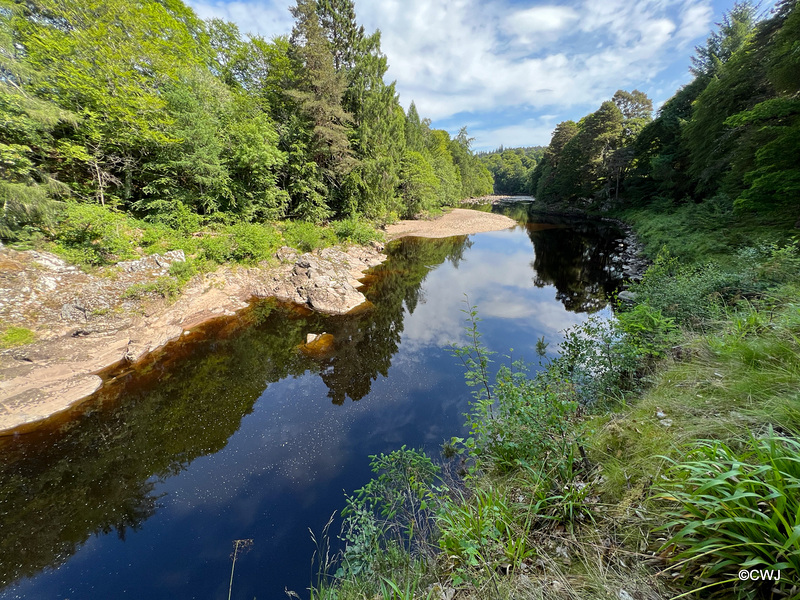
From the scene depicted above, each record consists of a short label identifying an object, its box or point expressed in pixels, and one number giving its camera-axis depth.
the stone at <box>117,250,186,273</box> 10.50
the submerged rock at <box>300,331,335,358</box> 9.32
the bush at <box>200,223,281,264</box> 13.05
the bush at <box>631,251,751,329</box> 5.28
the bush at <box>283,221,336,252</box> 16.50
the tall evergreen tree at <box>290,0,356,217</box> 16.78
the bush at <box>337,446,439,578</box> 2.97
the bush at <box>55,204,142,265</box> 9.74
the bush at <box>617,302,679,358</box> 4.38
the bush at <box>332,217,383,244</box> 20.00
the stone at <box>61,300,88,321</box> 8.52
